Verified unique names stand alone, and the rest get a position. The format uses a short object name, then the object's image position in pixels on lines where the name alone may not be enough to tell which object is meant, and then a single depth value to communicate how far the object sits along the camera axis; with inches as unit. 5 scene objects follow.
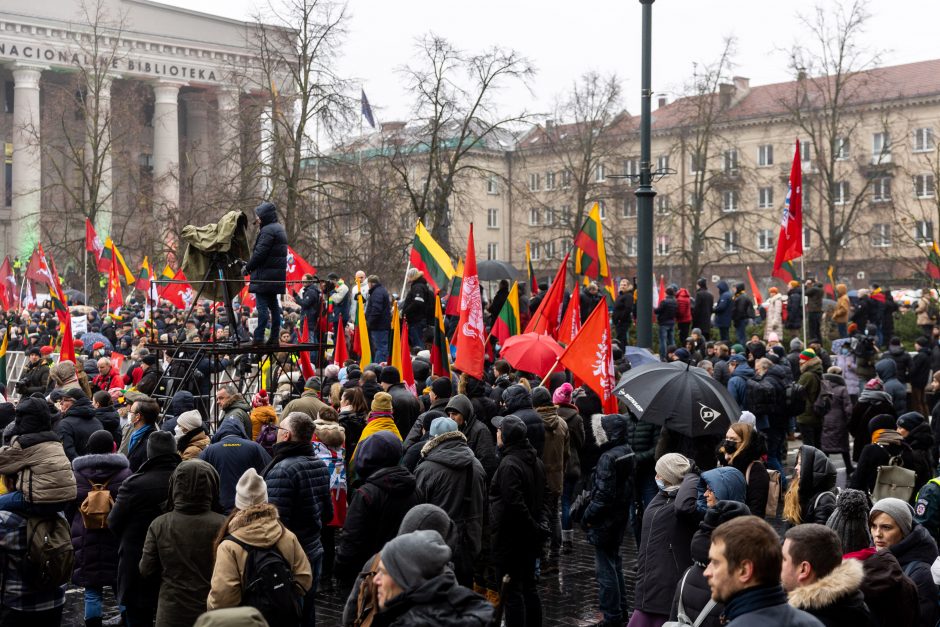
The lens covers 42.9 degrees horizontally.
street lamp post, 555.5
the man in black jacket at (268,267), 497.0
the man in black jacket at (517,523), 346.6
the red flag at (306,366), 676.7
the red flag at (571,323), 574.2
